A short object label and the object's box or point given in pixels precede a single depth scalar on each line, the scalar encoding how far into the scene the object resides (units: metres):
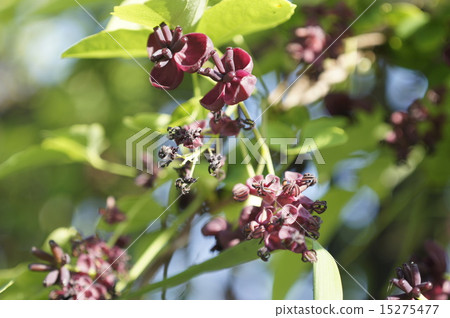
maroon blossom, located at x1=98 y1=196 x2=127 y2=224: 0.44
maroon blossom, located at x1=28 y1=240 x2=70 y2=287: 0.39
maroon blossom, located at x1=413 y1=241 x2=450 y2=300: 0.39
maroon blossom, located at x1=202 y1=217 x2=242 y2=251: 0.38
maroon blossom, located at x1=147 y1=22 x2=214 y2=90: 0.34
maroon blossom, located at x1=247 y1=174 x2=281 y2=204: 0.34
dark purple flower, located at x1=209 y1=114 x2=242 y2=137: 0.36
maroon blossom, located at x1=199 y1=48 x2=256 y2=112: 0.34
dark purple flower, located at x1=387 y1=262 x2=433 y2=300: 0.34
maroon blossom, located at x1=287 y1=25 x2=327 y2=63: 0.46
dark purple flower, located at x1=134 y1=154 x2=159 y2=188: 0.44
